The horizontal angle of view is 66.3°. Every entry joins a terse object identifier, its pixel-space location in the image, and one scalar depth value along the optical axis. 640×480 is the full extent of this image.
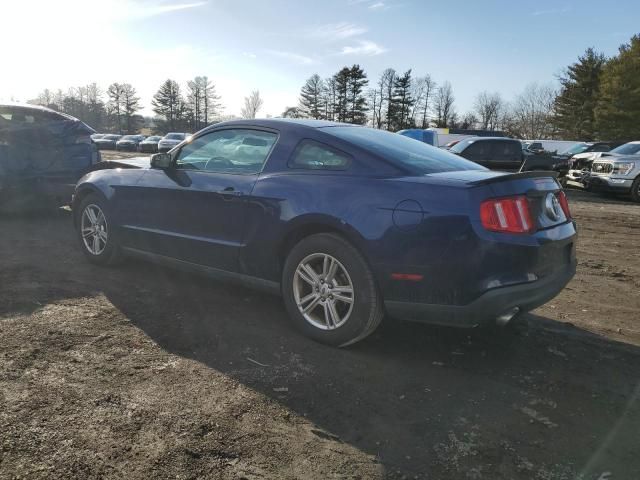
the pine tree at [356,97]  71.06
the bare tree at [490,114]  85.62
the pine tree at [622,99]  44.81
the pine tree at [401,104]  71.62
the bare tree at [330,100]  72.50
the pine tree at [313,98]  73.62
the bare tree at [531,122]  72.19
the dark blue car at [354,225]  2.83
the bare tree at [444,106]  81.50
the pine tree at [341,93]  71.38
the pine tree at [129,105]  88.50
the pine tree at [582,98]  53.08
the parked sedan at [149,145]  39.88
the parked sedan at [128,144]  43.56
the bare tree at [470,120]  81.88
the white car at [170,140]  31.58
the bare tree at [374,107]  74.81
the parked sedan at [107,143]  46.26
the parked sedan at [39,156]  7.02
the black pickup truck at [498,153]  15.62
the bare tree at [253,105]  86.88
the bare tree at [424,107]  78.56
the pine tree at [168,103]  84.81
